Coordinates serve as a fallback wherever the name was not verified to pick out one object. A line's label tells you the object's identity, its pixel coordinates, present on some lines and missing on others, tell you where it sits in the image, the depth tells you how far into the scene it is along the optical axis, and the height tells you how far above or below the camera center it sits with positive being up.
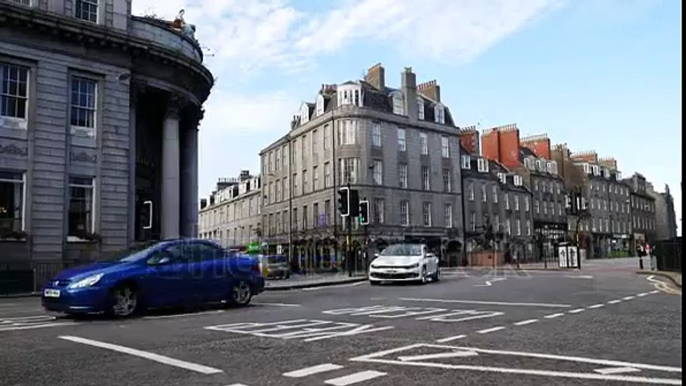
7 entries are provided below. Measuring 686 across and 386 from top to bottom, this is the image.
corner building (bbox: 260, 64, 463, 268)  54.34 +8.06
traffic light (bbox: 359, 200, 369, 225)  26.83 +1.78
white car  22.02 -0.50
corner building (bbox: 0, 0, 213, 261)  23.16 +5.58
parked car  31.30 -0.63
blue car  11.14 -0.48
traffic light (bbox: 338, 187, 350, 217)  26.71 +2.27
